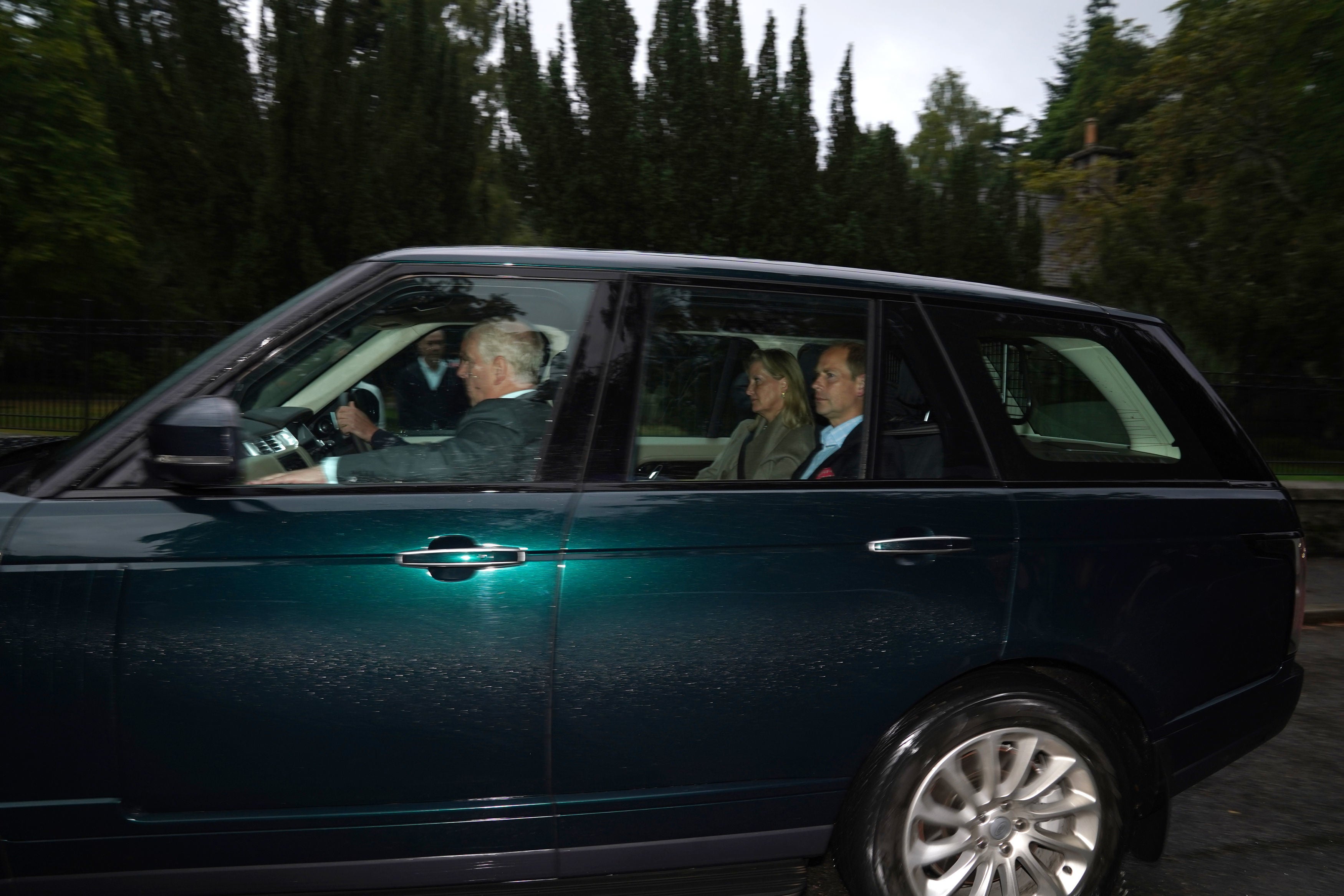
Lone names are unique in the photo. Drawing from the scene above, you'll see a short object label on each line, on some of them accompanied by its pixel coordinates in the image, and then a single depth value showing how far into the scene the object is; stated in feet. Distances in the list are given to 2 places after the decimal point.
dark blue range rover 7.55
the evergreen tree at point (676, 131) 61.41
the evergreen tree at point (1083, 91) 196.85
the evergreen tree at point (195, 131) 59.52
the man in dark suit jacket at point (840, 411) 9.19
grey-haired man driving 8.36
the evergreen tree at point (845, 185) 63.62
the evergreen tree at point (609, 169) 62.13
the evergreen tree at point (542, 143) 62.59
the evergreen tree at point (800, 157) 62.75
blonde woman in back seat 9.32
